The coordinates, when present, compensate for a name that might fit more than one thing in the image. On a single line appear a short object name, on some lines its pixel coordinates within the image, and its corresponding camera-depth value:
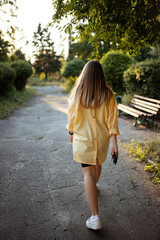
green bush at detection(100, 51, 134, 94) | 11.69
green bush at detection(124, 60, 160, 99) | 7.81
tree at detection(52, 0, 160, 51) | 2.86
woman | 2.26
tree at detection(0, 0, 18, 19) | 13.96
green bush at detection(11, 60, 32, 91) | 16.28
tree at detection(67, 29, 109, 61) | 30.44
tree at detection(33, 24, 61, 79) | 50.72
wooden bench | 6.53
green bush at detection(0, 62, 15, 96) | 11.55
